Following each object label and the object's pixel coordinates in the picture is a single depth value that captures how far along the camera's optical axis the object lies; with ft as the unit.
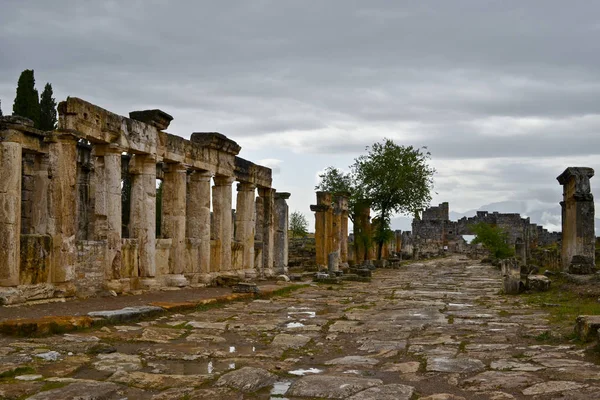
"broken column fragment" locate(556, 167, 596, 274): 67.00
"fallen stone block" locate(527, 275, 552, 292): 53.57
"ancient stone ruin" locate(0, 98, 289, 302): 38.32
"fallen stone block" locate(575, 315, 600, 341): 24.67
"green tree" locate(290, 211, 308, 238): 164.55
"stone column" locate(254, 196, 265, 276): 75.87
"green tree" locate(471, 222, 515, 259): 123.65
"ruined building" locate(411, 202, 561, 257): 213.05
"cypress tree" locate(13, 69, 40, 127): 103.50
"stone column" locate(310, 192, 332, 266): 97.40
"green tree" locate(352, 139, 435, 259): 126.21
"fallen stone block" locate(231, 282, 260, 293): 49.08
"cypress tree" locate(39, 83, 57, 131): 111.34
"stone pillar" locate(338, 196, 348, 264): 108.06
